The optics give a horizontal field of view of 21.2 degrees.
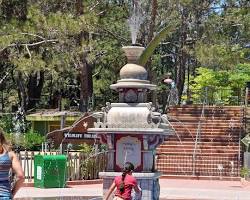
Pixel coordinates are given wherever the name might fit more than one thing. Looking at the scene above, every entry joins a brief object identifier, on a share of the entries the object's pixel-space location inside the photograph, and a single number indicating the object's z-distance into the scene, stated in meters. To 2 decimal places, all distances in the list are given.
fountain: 13.12
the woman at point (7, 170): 7.20
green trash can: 20.14
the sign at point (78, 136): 25.00
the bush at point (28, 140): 34.42
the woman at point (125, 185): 10.61
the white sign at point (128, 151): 13.28
